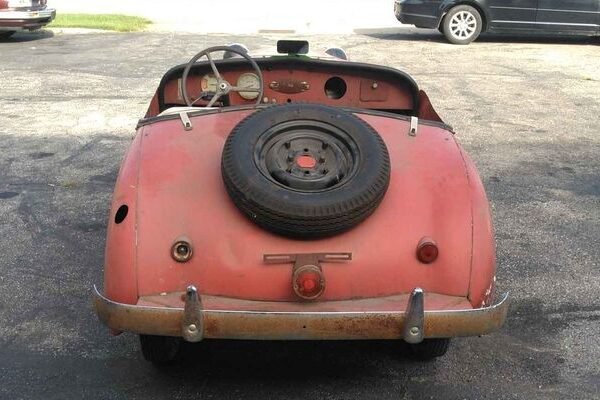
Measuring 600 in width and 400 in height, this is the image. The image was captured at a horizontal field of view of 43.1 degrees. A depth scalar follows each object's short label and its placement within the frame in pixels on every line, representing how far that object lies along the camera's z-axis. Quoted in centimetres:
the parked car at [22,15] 1560
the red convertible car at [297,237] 307
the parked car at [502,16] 1564
